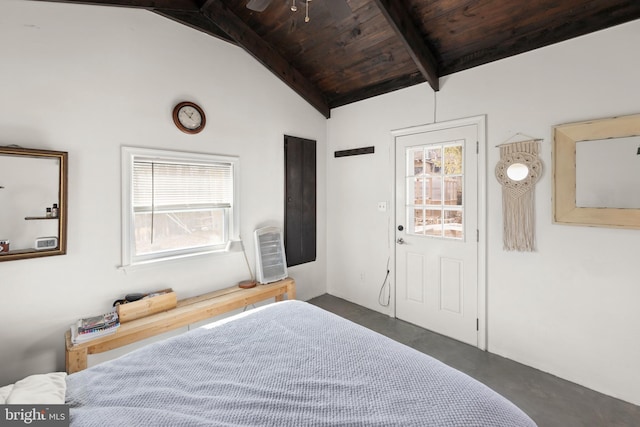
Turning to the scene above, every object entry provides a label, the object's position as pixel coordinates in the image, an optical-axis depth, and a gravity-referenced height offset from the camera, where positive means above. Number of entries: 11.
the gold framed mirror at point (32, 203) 1.93 +0.07
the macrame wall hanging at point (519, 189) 2.37 +0.19
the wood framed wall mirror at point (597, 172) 1.97 +0.29
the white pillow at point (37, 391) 1.06 -0.69
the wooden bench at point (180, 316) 1.96 -0.87
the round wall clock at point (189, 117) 2.67 +0.90
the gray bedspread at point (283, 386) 1.00 -0.70
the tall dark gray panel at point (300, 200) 3.62 +0.16
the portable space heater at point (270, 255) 3.18 -0.49
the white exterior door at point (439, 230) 2.77 -0.18
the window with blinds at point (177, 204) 2.50 +0.08
